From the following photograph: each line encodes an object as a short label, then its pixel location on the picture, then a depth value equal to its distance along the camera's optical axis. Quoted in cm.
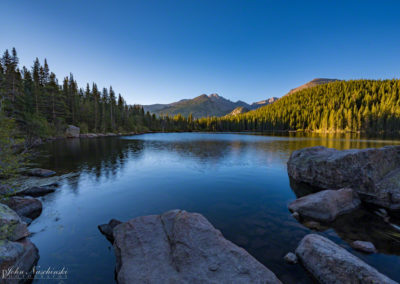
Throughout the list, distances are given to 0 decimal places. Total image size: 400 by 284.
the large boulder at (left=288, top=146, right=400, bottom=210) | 1084
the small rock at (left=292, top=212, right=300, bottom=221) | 959
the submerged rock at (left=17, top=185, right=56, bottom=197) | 1282
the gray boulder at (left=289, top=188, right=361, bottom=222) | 943
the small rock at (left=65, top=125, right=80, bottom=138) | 6650
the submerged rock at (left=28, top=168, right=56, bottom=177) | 1783
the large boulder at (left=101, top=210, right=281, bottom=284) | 470
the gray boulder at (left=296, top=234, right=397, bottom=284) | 459
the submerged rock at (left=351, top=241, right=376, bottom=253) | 684
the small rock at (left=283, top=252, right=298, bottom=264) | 629
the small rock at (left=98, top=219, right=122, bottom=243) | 812
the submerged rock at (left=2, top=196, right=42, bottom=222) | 944
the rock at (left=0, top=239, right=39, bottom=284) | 480
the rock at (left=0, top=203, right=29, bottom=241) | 569
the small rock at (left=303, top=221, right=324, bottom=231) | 852
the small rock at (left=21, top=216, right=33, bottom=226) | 893
